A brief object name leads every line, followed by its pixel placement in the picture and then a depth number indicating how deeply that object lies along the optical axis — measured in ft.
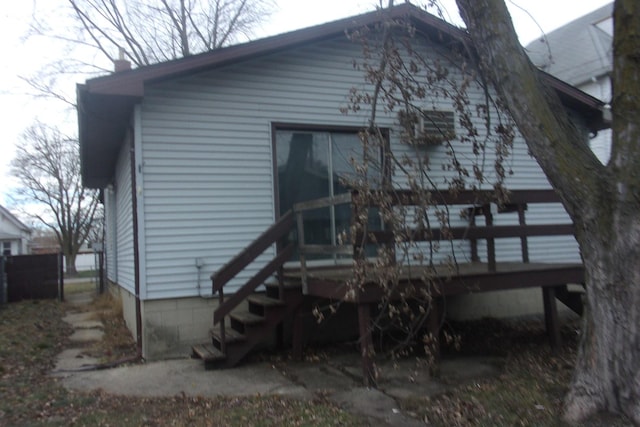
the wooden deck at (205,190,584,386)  18.06
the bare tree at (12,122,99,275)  114.32
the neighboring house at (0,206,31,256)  121.49
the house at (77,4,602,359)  23.36
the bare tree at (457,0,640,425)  12.69
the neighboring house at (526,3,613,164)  58.39
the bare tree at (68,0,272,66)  67.62
